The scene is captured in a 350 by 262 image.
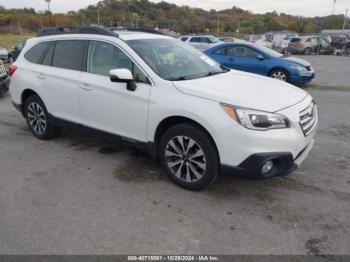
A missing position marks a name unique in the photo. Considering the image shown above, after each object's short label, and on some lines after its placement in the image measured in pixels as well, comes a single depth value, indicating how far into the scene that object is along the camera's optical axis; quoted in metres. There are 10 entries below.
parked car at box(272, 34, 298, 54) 28.89
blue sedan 9.89
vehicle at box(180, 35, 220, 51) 20.41
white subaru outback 3.07
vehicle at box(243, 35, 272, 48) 29.67
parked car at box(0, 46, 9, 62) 17.97
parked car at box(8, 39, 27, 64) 17.77
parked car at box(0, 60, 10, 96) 8.35
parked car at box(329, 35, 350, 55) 27.09
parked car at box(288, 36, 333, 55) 26.88
